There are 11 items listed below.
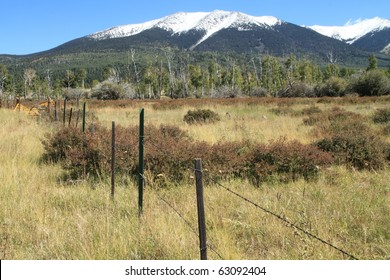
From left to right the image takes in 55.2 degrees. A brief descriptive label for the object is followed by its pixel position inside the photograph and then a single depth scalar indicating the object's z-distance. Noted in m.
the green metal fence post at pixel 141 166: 4.75
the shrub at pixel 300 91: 50.19
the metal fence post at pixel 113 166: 5.88
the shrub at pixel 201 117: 17.27
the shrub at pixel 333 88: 44.66
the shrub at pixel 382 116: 15.36
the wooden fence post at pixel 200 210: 2.95
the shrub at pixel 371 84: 40.00
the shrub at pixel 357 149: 8.06
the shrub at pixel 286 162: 7.12
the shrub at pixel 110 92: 58.22
